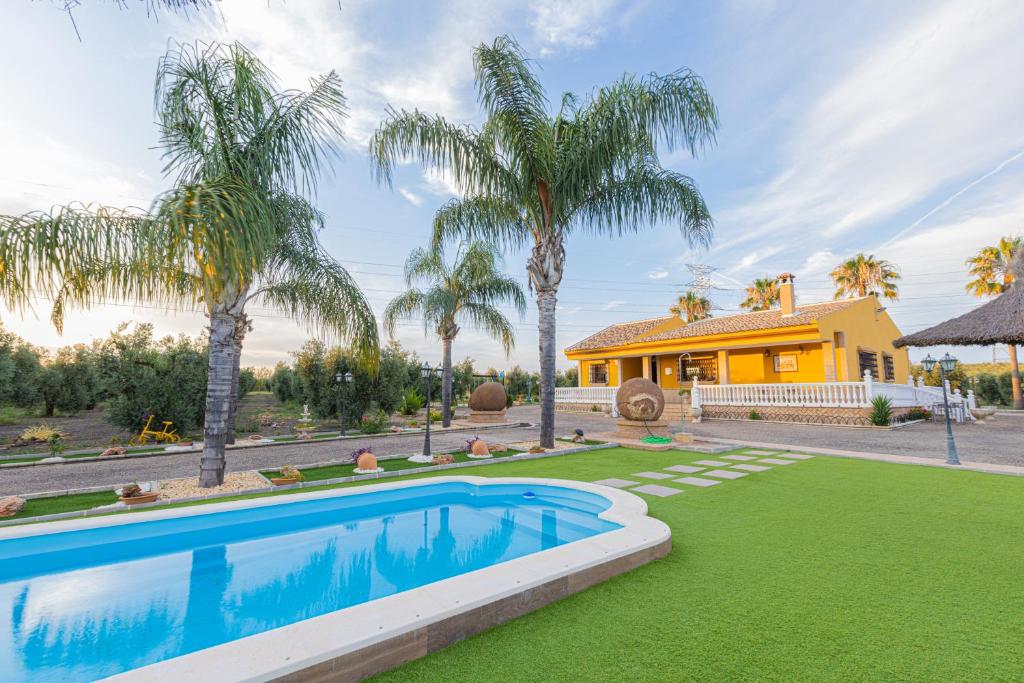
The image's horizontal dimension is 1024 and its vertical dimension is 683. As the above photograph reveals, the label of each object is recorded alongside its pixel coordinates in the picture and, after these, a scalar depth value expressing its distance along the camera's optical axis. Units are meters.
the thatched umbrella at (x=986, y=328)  12.48
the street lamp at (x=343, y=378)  14.34
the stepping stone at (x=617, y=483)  6.71
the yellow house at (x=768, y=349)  18.36
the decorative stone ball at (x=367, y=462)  8.12
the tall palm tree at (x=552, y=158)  9.01
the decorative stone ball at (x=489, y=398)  18.69
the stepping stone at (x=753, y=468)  7.70
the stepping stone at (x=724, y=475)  7.17
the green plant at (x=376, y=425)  14.78
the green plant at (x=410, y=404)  21.81
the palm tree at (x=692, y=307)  35.47
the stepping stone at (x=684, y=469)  7.70
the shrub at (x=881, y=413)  14.08
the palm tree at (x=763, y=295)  31.75
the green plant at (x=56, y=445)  10.65
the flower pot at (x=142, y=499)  5.87
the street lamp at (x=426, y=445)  9.27
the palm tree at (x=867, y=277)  26.70
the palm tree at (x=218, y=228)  5.13
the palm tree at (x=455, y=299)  16.66
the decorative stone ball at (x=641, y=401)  12.06
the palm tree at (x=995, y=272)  22.28
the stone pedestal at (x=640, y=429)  12.10
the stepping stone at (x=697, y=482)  6.69
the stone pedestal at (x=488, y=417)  18.62
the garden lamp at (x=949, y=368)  7.93
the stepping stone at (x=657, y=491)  6.11
